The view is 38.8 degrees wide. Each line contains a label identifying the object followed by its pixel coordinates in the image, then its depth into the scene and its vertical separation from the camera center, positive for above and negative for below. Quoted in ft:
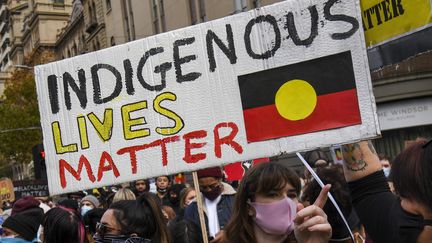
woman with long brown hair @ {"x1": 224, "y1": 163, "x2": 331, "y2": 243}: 9.00 -1.20
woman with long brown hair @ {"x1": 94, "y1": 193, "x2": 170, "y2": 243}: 11.43 -1.49
